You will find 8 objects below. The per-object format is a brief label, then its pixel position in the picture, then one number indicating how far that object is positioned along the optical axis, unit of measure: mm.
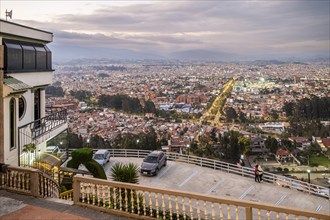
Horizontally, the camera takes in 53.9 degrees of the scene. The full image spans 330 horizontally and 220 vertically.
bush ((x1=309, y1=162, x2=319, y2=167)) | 38375
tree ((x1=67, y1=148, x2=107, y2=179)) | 14086
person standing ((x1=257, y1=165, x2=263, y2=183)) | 15812
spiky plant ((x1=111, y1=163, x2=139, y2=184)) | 12086
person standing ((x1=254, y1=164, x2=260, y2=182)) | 15872
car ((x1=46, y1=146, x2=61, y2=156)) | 14039
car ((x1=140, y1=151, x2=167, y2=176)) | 17094
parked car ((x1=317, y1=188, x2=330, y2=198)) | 14061
